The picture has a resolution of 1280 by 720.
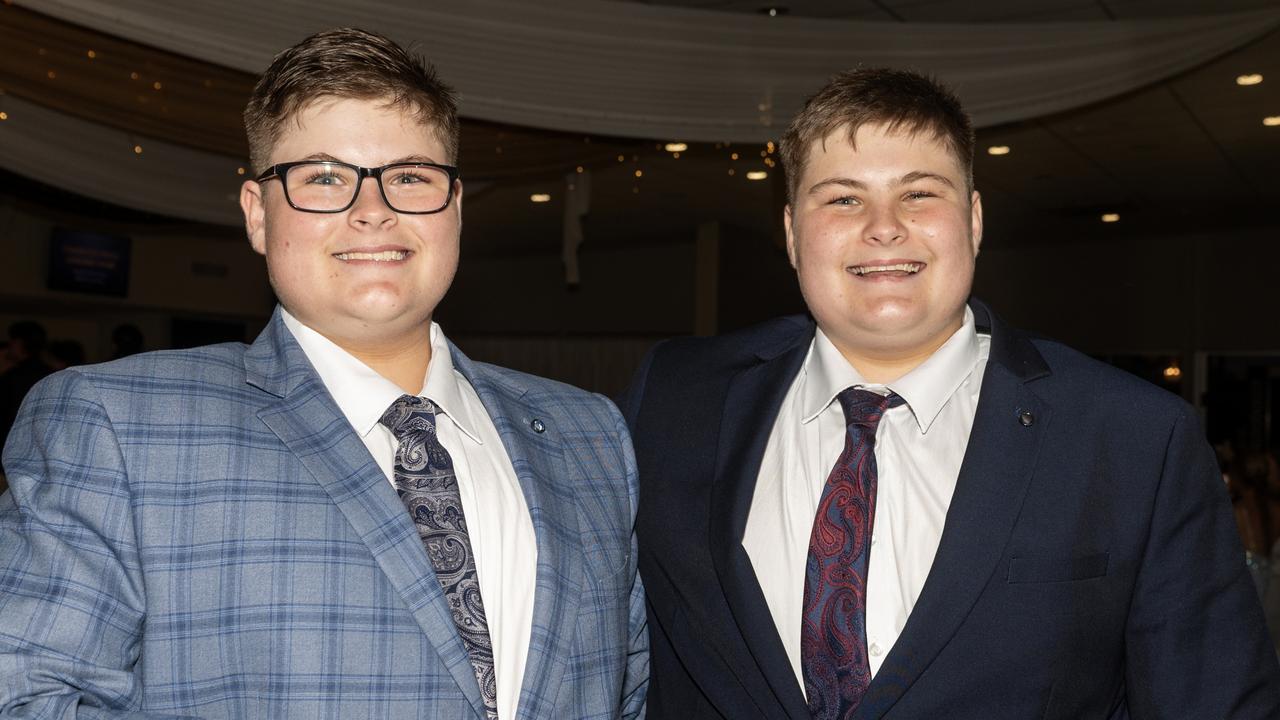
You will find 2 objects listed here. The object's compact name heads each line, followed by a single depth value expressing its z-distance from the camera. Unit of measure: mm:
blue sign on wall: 11156
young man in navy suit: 1481
